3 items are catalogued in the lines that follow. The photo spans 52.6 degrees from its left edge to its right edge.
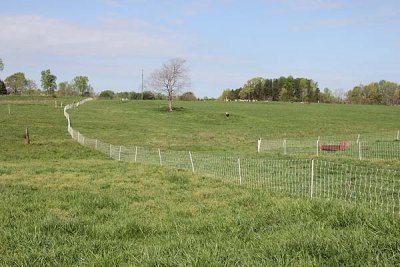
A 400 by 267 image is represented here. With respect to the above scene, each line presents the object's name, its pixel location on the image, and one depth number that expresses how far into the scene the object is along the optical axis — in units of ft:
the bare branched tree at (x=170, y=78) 261.44
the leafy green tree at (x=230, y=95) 621.72
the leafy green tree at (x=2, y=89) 431.18
